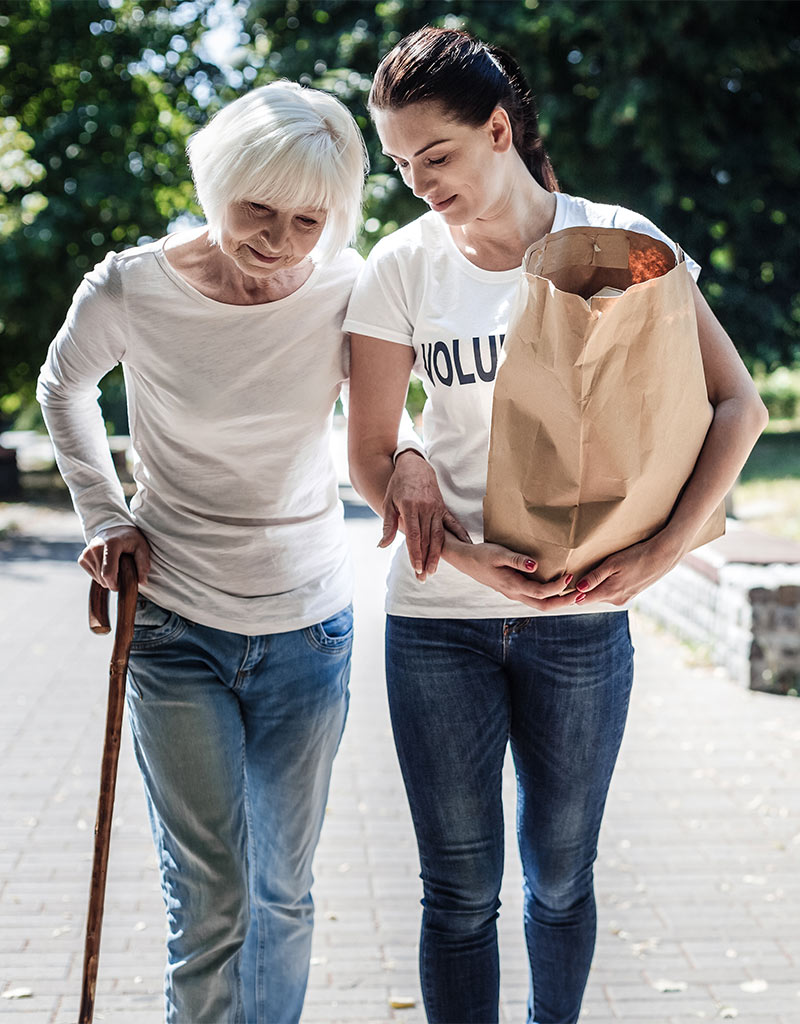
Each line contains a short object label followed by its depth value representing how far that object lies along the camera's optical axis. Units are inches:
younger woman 90.7
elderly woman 97.3
